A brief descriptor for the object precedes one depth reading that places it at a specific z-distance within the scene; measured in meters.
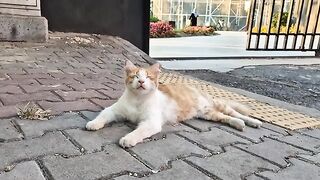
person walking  23.64
